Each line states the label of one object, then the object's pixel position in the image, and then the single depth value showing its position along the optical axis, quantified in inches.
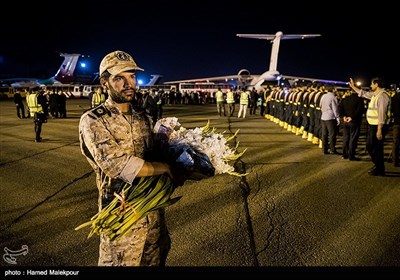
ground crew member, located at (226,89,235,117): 895.9
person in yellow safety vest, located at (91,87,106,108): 682.2
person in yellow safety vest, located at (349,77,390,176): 290.7
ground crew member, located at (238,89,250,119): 815.9
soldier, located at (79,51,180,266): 85.4
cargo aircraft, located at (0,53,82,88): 2224.4
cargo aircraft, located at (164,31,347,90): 1664.6
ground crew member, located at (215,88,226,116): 922.7
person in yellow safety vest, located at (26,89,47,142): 489.4
